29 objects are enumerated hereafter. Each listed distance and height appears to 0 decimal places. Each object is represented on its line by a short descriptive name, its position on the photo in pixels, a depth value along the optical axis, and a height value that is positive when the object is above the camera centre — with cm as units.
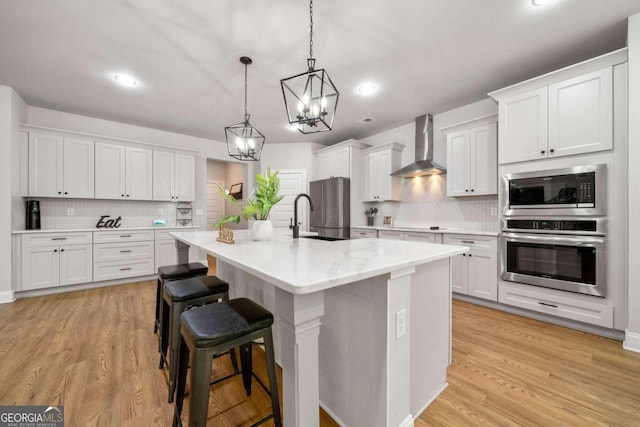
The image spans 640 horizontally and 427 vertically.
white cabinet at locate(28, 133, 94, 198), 366 +68
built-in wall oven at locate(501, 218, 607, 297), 235 -40
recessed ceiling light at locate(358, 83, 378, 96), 326 +162
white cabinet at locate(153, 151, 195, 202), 464 +67
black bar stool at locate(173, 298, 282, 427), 100 -52
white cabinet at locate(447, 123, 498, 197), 330 +70
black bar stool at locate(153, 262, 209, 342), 203 -49
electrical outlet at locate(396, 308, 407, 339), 117 -51
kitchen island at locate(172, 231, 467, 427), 93 -52
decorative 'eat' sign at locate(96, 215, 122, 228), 436 -17
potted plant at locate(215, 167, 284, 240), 200 +6
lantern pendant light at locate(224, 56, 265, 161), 272 +76
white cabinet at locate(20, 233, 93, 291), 346 -67
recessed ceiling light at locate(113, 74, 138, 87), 300 +158
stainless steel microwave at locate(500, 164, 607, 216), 236 +22
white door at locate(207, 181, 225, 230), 751 +25
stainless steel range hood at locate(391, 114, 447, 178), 411 +108
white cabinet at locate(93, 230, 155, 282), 397 -67
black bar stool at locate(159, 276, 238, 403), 151 -55
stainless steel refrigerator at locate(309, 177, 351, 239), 488 +12
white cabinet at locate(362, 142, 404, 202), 456 +75
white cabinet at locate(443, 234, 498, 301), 306 -67
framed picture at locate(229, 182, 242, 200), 673 +61
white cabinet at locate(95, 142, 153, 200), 415 +68
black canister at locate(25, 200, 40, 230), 373 -6
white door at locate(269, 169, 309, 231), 571 +49
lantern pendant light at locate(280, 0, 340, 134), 170 +70
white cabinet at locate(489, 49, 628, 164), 231 +102
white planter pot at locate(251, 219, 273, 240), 211 -13
